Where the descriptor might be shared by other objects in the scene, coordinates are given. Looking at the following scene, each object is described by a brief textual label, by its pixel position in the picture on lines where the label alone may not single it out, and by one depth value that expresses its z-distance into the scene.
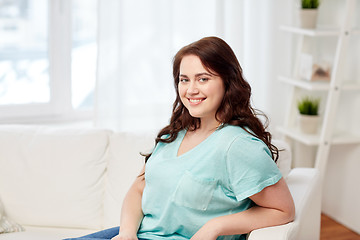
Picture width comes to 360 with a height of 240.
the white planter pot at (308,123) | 2.93
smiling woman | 1.57
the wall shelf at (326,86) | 2.75
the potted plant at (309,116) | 2.93
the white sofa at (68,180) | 2.14
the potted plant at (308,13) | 2.86
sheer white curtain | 3.00
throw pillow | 2.08
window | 3.16
